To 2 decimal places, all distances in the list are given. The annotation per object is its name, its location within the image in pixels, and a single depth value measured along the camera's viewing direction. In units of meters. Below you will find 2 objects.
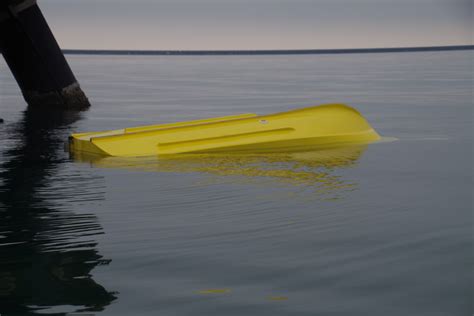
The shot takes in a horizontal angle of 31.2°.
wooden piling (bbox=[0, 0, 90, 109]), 24.22
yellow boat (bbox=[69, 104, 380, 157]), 14.71
